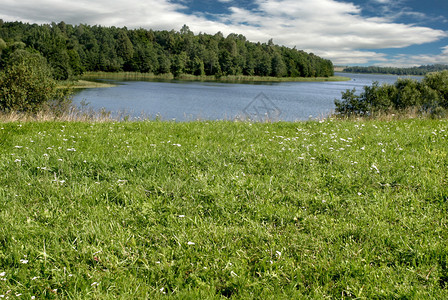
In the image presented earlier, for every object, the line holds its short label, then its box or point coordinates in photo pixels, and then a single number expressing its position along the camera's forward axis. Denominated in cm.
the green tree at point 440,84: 2055
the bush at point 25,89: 1689
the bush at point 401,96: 2041
